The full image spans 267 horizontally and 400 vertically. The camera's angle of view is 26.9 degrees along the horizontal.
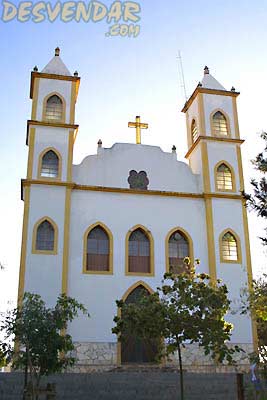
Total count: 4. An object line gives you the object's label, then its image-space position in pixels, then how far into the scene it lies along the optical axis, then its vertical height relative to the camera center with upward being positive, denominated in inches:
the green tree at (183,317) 579.2 +66.7
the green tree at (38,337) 539.5 +45.0
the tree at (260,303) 538.8 +82.8
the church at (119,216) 904.9 +281.1
